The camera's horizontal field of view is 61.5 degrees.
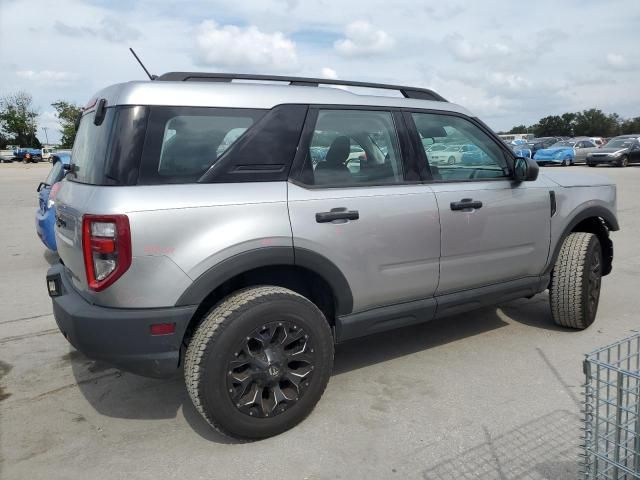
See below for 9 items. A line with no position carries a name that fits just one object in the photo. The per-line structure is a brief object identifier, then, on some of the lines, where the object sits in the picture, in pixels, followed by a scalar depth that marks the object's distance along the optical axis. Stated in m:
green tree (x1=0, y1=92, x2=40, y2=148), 76.50
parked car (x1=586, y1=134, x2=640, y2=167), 25.30
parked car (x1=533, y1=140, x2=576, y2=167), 27.34
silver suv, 2.64
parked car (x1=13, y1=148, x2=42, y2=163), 56.43
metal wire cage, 1.81
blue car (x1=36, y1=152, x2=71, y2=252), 6.70
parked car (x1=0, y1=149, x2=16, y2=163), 59.51
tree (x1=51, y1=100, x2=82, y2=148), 63.70
